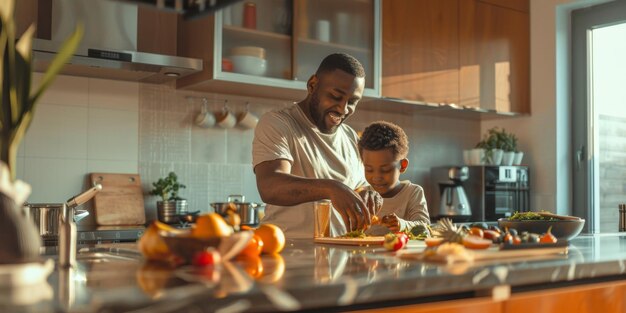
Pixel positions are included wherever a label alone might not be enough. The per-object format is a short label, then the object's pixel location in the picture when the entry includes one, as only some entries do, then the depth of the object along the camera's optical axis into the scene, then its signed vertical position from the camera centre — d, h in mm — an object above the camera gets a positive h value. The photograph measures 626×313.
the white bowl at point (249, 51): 3676 +589
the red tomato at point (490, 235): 1697 -162
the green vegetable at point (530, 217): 2027 -145
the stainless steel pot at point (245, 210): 3648 -230
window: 4695 +348
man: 2186 +60
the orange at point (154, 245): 1312 -147
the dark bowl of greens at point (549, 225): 1974 -161
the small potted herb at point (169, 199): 3623 -175
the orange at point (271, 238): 1501 -152
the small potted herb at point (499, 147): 4734 +130
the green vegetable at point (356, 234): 1894 -180
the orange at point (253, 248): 1410 -163
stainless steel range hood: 3262 +552
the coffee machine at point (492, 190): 4598 -151
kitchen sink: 1432 -194
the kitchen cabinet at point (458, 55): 4352 +722
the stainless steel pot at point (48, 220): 1997 -157
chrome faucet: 1270 -142
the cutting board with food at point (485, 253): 1392 -182
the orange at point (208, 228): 1237 -109
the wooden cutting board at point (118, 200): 3553 -179
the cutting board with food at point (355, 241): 1804 -190
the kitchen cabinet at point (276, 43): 3637 +667
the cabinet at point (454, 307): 1162 -239
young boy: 2457 -24
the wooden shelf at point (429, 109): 4344 +371
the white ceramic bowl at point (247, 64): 3656 +518
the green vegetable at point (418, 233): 1960 -184
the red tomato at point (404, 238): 1648 -168
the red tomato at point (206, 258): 1205 -156
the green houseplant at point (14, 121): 1047 +66
